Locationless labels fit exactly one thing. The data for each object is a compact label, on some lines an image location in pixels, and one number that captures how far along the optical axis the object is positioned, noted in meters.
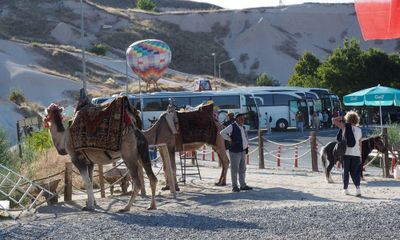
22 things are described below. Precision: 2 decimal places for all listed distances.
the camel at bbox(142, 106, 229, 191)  17.73
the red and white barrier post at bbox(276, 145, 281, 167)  26.56
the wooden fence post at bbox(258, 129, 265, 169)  25.62
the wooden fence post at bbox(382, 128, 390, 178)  20.02
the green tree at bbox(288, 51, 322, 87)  81.19
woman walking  15.34
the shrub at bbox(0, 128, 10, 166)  22.38
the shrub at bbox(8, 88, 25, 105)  62.44
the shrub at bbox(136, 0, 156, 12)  151.77
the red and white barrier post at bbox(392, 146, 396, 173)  20.50
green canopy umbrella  27.66
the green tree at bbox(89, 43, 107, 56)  102.50
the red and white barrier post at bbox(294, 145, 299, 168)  25.65
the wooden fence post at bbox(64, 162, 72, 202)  16.72
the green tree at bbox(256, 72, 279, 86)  91.69
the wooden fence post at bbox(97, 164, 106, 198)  17.35
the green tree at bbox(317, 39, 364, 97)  68.81
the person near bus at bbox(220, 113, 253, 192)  16.91
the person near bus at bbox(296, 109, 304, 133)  50.63
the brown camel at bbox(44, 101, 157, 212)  14.57
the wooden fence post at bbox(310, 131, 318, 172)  22.81
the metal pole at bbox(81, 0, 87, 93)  34.74
